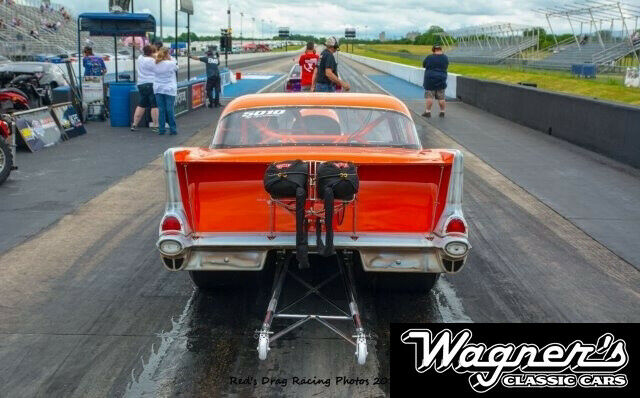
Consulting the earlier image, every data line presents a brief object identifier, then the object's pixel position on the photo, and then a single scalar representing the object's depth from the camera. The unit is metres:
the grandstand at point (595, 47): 40.12
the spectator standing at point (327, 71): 16.22
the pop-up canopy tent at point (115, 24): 18.05
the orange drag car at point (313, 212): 4.99
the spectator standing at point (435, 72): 20.47
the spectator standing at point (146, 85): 16.41
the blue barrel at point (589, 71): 37.09
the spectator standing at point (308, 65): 19.59
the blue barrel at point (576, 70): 38.81
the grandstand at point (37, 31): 47.07
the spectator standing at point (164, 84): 16.14
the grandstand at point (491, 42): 59.86
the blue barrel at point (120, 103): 17.94
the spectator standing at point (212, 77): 22.61
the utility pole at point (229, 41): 33.52
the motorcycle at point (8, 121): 10.60
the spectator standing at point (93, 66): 22.24
